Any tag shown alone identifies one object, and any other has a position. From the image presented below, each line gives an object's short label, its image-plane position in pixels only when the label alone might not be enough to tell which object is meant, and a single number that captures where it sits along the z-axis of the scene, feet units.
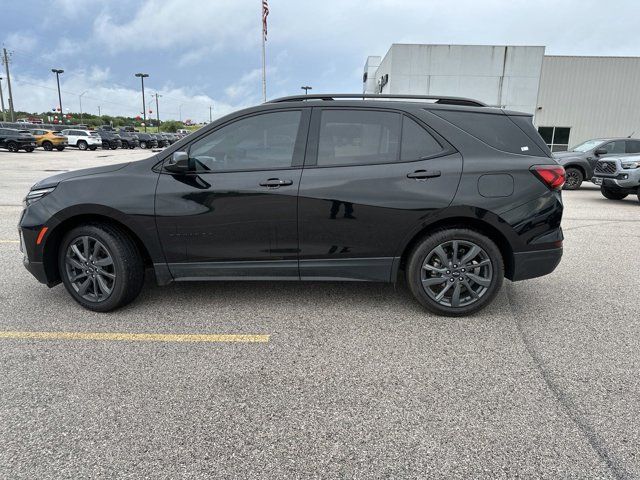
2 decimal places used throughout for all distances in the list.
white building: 92.68
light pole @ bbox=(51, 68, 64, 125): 216.74
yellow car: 115.00
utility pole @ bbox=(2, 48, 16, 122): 195.93
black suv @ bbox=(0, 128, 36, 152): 100.99
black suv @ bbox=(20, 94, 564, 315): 12.17
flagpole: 90.35
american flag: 83.46
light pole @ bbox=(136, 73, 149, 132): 236.63
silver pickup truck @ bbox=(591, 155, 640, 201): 36.42
